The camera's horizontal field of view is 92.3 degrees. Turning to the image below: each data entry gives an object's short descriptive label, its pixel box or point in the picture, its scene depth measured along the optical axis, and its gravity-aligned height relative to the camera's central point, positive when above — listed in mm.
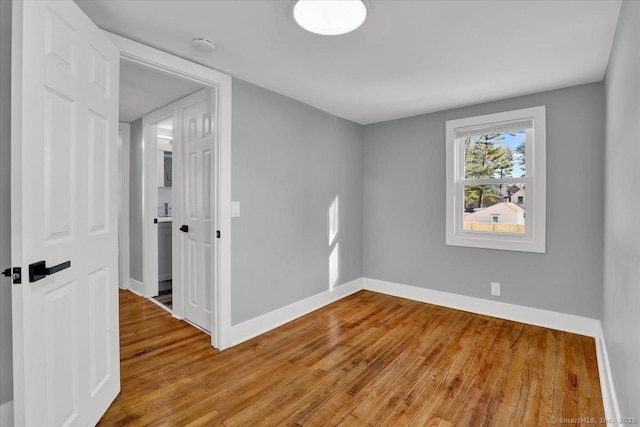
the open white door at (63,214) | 1189 -24
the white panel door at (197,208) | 2893 +12
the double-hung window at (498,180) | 3039 +315
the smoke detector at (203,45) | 2045 +1123
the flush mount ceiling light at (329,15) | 1694 +1107
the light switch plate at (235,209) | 2689 -2
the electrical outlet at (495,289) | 3293 -851
